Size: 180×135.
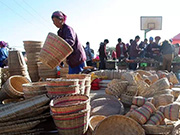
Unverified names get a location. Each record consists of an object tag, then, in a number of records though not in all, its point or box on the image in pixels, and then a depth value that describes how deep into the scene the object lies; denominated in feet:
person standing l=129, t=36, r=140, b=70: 21.56
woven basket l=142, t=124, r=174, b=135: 4.52
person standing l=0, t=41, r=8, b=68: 16.25
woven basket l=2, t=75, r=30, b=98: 9.05
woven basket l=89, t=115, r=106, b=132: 5.23
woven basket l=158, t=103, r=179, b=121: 4.91
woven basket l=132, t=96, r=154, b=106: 5.64
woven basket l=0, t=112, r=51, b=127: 4.55
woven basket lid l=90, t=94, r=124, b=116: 6.30
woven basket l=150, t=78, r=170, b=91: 7.18
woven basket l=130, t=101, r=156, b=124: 4.67
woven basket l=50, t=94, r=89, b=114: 4.14
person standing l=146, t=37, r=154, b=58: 22.34
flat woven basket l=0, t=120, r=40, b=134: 4.49
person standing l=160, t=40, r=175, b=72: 19.07
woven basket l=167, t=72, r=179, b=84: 10.42
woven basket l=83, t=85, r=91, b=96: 6.61
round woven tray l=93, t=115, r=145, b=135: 4.60
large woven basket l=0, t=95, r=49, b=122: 4.66
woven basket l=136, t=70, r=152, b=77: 11.35
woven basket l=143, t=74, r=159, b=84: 9.25
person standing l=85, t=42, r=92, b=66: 26.32
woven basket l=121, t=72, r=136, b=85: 8.16
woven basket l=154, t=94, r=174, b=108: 5.92
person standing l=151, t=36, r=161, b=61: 21.91
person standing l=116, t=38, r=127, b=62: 23.87
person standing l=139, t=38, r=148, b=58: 24.62
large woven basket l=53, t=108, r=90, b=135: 4.19
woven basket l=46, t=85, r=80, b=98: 5.11
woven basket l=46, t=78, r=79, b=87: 5.05
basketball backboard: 40.19
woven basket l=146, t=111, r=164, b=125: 4.68
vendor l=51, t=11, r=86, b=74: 7.15
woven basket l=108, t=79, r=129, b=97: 7.93
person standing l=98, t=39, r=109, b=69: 23.91
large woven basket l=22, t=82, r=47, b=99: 5.81
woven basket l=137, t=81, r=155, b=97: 7.02
